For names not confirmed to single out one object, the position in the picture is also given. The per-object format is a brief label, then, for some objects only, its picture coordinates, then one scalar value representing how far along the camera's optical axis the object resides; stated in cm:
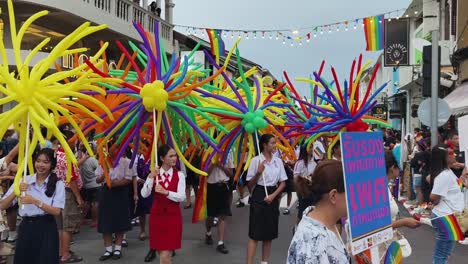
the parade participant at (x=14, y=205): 697
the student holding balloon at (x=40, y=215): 493
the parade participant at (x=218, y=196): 800
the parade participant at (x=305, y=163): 841
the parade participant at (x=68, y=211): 712
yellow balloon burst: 454
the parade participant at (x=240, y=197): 1188
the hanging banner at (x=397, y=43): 2028
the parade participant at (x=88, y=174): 886
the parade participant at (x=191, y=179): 910
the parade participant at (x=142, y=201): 844
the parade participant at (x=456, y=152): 938
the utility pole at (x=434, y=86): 1029
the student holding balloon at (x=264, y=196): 637
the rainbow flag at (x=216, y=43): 1092
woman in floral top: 260
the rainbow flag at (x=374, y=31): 1848
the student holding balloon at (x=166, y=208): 591
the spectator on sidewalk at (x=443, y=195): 568
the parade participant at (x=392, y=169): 446
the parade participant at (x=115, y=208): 732
